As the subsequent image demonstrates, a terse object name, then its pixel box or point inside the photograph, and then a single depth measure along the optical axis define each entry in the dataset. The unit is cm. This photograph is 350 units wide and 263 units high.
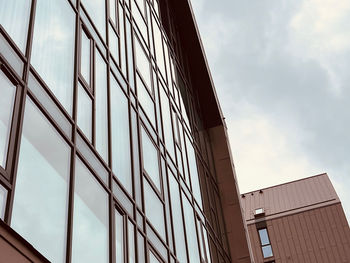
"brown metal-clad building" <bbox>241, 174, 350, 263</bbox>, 4109
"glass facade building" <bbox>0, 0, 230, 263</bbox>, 780
